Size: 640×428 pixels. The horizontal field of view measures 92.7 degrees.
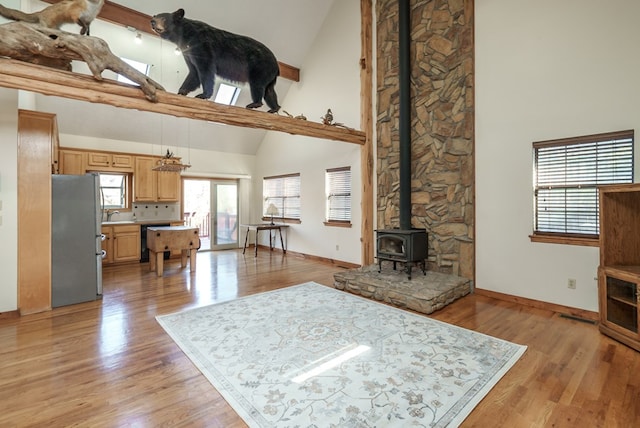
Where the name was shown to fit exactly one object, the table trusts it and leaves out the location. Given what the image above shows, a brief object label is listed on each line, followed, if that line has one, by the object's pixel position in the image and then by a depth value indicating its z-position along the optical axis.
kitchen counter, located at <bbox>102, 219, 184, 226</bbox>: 6.38
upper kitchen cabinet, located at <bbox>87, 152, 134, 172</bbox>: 6.41
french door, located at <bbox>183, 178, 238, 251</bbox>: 8.48
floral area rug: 1.91
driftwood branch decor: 2.67
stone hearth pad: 3.71
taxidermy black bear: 3.45
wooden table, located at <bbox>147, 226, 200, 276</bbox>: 5.35
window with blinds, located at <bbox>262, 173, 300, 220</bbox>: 7.69
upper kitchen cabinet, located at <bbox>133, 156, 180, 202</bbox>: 6.93
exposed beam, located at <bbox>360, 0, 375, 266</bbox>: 5.68
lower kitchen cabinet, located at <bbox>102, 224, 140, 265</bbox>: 6.30
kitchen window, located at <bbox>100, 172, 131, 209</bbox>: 6.94
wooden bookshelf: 2.92
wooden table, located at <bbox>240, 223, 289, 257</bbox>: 7.43
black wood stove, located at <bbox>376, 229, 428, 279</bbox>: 4.45
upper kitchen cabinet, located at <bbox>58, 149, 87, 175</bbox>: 6.09
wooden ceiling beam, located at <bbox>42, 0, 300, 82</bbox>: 4.78
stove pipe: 4.88
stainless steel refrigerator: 3.85
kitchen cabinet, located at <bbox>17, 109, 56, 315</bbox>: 3.51
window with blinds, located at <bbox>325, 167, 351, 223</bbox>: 6.28
